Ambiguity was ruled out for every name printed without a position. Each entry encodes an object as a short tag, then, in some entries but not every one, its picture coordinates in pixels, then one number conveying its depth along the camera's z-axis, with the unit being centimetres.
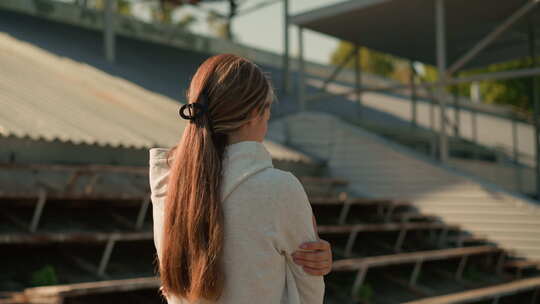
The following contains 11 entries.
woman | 130
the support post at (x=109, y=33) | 991
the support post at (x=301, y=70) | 930
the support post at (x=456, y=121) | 1133
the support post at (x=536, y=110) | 847
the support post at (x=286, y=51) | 1061
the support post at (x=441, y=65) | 805
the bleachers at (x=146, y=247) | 426
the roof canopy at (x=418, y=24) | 828
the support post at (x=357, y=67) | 1024
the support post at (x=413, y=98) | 1099
